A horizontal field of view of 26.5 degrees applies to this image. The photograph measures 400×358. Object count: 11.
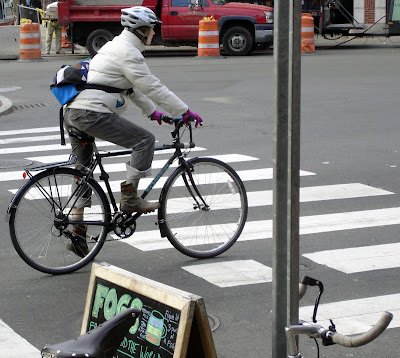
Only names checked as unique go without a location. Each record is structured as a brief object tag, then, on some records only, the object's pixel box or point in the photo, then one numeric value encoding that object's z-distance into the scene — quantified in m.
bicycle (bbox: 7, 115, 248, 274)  6.25
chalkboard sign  3.82
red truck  24.23
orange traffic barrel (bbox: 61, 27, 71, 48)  28.92
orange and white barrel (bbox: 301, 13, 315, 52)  24.75
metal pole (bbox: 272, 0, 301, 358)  3.32
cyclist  6.33
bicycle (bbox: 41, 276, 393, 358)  2.61
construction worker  25.47
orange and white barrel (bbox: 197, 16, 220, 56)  23.43
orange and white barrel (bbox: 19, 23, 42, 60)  23.95
